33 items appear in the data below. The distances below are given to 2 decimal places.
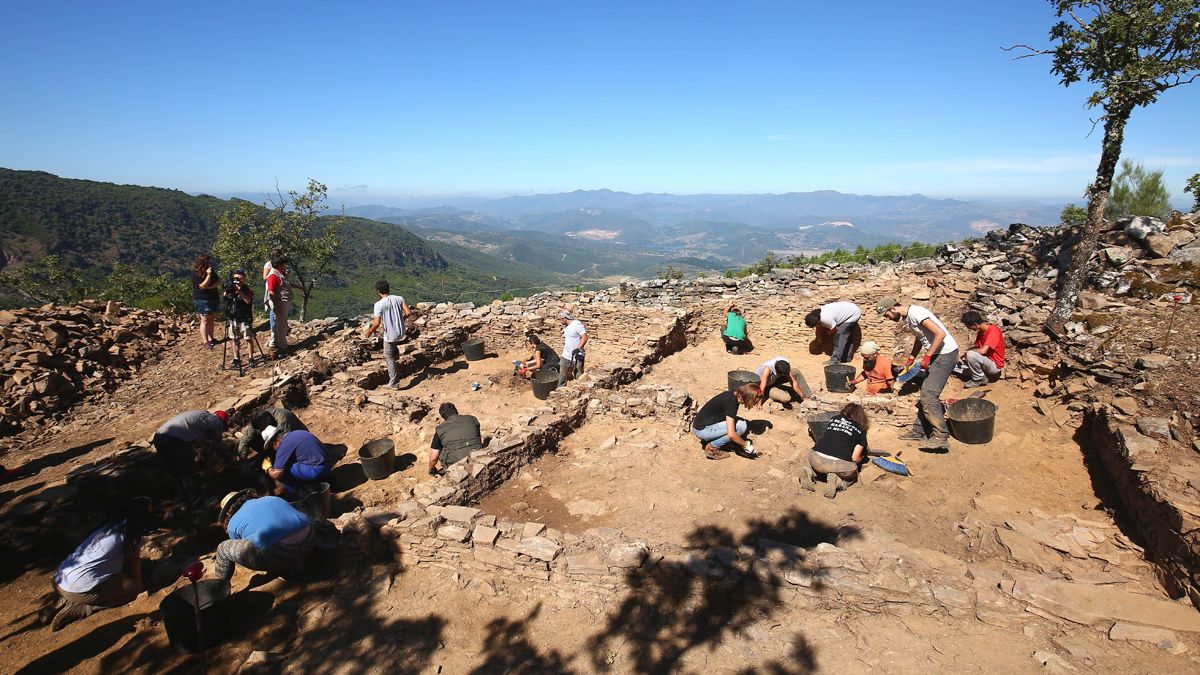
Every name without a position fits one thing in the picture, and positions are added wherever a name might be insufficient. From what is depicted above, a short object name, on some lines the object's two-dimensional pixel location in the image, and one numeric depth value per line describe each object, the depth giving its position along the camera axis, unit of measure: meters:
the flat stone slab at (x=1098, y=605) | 4.19
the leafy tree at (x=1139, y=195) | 20.48
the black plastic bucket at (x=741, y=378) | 10.55
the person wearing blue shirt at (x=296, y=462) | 6.91
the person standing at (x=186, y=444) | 6.88
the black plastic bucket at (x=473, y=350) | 13.47
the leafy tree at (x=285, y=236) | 17.20
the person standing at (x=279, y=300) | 11.20
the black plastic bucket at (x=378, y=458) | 7.95
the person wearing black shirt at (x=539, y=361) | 11.22
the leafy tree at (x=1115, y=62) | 8.44
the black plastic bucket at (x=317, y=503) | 6.46
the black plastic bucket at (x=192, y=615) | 4.59
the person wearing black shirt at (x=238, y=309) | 10.77
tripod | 11.36
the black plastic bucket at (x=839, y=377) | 10.15
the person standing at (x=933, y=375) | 7.59
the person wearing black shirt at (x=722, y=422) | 7.56
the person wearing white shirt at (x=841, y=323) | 11.09
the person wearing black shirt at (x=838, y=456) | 6.69
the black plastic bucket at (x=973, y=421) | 7.53
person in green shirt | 13.27
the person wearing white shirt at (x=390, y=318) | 10.67
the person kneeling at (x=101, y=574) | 4.98
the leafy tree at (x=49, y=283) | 20.91
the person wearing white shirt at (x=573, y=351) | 10.88
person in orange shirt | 9.44
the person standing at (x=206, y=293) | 10.55
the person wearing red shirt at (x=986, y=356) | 8.68
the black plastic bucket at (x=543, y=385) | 10.80
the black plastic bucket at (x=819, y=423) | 7.91
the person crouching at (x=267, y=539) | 5.16
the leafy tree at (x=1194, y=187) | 12.28
